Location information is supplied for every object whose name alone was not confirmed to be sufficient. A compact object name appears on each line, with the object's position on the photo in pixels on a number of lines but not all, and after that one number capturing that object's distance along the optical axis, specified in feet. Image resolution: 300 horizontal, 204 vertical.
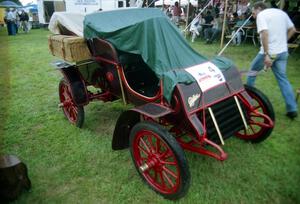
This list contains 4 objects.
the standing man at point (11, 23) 57.52
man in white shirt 13.23
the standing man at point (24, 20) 66.49
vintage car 8.62
